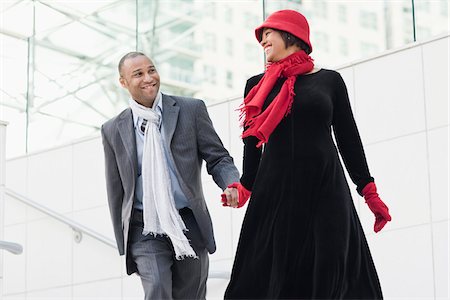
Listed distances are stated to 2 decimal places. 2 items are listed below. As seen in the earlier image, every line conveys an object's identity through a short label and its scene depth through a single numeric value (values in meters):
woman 6.34
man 7.28
